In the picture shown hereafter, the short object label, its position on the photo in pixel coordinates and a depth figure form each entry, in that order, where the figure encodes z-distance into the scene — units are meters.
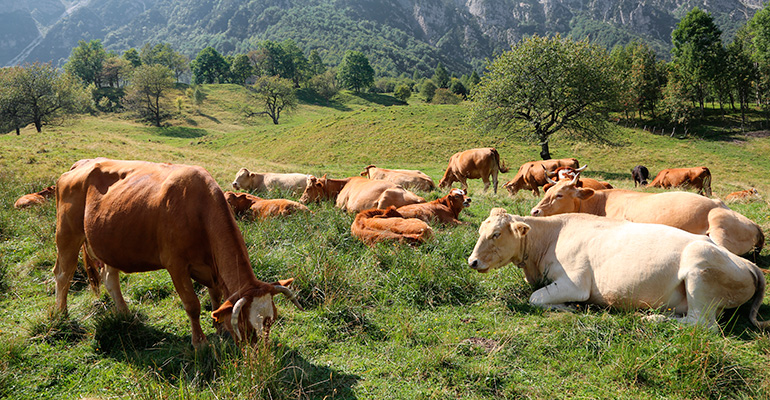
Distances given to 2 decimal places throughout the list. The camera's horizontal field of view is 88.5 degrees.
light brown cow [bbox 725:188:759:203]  12.58
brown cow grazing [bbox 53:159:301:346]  3.92
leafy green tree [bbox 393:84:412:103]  101.81
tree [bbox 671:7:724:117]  54.54
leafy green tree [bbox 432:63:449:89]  129.52
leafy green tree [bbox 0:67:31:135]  48.22
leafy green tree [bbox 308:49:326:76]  142.38
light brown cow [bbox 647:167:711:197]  17.59
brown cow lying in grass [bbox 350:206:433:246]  7.46
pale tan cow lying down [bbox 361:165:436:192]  15.76
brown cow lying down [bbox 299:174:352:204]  12.39
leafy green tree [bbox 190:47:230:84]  114.56
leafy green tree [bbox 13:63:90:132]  50.12
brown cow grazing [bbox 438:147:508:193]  18.88
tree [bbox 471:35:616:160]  31.39
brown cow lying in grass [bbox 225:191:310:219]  9.54
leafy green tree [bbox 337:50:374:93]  115.31
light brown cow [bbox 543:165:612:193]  10.42
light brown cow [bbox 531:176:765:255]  6.29
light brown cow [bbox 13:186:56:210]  10.02
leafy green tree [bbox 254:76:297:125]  75.69
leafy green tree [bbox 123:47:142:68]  114.78
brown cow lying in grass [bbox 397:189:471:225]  9.41
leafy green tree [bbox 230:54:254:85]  115.62
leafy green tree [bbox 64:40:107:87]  96.62
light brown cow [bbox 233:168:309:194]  15.49
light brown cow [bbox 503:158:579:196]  17.53
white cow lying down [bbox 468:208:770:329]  4.54
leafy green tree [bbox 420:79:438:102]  106.50
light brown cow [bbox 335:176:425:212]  10.91
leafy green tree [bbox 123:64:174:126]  68.06
